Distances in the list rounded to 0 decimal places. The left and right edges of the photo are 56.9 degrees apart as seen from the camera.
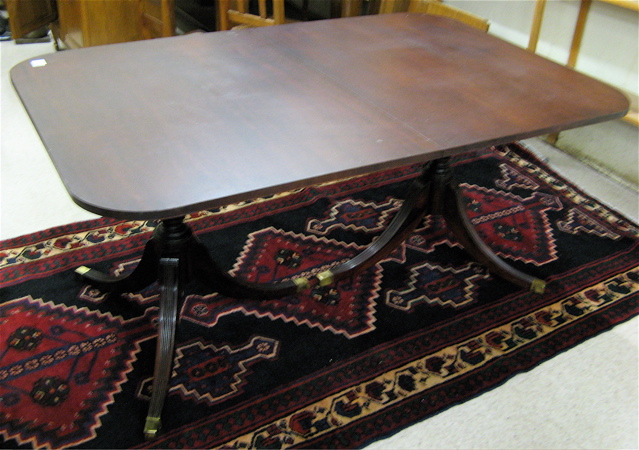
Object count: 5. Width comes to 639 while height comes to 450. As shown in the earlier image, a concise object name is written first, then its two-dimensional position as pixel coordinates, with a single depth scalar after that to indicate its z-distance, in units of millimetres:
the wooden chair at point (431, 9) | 2246
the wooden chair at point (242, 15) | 2854
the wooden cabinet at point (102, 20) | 3078
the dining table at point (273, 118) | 1210
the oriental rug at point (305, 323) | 1563
